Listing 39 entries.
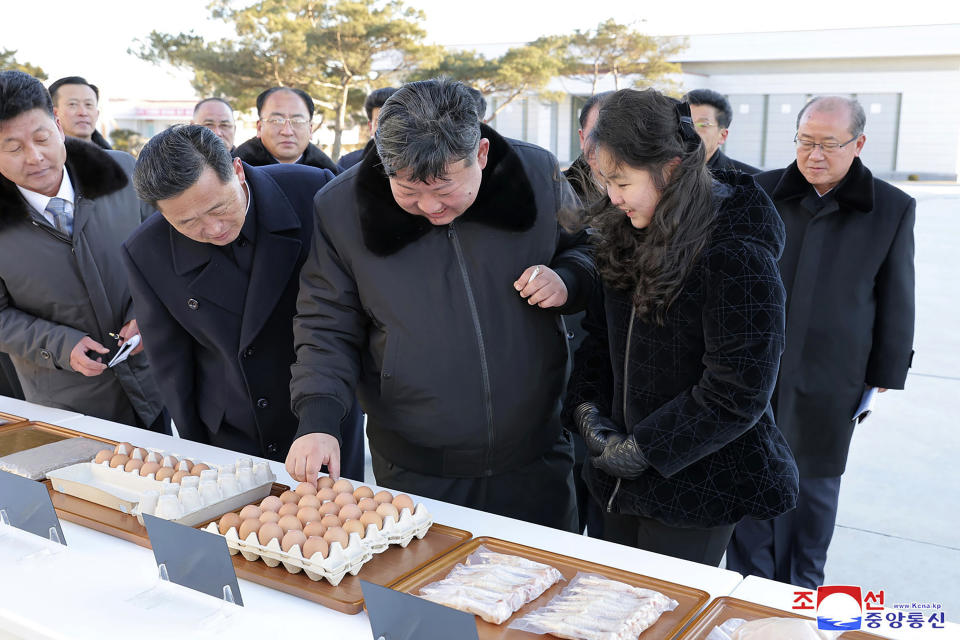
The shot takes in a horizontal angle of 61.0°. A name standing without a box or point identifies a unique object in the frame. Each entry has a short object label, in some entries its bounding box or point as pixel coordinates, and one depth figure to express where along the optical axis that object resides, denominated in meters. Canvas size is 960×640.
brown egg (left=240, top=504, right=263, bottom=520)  1.26
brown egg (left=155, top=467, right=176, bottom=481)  1.42
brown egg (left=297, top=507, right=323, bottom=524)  1.24
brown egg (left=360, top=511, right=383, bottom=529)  1.23
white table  1.07
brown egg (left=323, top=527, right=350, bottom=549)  1.17
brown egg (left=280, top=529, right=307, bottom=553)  1.17
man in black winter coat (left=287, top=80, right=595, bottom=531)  1.53
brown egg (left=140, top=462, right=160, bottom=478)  1.44
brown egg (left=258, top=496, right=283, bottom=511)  1.29
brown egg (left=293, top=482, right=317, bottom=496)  1.34
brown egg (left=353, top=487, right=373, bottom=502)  1.33
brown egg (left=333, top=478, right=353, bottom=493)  1.35
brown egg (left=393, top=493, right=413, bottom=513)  1.29
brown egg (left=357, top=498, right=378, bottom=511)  1.28
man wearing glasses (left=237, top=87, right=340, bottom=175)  3.72
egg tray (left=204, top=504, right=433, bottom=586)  1.13
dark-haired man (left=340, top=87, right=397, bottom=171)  3.51
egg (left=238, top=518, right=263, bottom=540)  1.22
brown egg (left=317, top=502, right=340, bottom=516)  1.27
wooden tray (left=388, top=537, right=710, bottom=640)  1.01
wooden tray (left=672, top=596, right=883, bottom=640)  1.00
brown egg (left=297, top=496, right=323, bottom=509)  1.29
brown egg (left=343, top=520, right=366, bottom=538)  1.21
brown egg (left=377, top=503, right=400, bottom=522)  1.25
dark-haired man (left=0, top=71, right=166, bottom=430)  2.02
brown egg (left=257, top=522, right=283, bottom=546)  1.19
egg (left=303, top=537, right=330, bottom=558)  1.15
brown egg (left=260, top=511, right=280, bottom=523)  1.23
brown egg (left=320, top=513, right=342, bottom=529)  1.22
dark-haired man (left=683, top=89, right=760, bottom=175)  3.11
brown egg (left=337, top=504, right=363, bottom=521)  1.25
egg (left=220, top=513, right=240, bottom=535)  1.23
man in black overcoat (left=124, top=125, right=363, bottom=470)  1.77
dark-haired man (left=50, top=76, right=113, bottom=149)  4.00
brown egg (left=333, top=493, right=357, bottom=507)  1.30
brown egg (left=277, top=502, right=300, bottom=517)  1.27
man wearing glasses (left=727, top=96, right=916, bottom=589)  2.31
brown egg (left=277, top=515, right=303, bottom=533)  1.22
